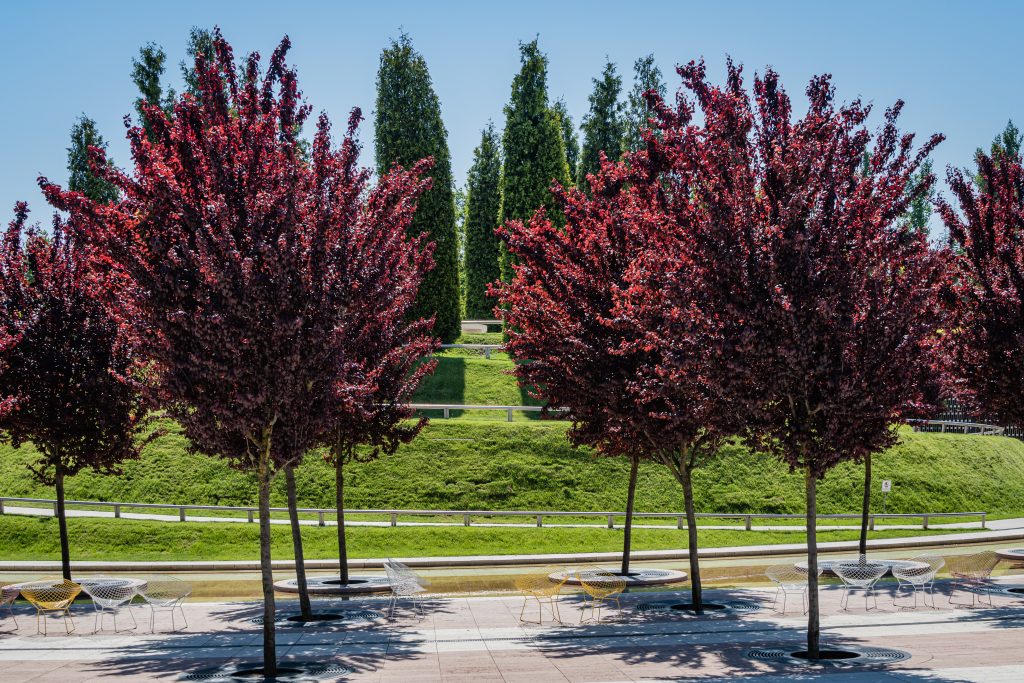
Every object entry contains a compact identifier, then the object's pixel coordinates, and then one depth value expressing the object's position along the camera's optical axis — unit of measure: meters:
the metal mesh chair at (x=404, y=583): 17.86
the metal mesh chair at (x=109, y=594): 17.36
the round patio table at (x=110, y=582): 18.88
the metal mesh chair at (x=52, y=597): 16.83
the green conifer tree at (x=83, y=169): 64.62
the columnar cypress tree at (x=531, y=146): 55.44
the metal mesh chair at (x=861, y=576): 18.67
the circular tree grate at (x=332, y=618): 18.06
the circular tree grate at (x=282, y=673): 13.30
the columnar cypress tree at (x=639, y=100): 79.69
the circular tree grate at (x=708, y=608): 18.64
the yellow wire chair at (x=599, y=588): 17.31
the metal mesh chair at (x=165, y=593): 17.23
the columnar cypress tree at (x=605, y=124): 73.00
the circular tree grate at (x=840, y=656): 13.85
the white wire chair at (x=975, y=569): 18.64
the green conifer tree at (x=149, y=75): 63.94
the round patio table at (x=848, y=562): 22.25
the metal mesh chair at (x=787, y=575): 17.36
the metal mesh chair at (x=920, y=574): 18.50
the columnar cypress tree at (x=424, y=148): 51.84
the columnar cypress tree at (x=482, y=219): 84.00
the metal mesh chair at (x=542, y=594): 17.12
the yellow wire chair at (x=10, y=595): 18.42
